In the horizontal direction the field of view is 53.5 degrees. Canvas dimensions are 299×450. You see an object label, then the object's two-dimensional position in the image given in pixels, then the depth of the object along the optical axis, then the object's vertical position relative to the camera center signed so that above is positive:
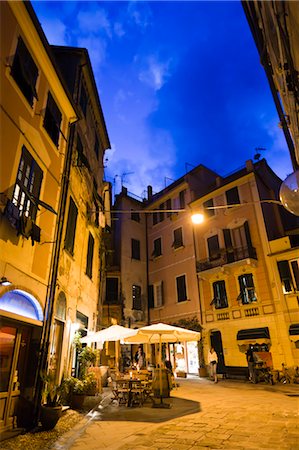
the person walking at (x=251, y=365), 16.19 -0.15
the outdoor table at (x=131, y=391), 10.00 -0.81
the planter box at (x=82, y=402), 8.95 -1.08
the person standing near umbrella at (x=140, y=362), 16.03 +0.16
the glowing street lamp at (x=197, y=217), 9.37 +4.19
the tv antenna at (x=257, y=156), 23.23 +14.62
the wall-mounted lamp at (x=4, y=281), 6.07 +1.64
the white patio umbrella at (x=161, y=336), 10.30 +1.02
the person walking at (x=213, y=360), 17.22 +0.16
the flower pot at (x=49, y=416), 6.74 -1.01
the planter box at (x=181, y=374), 20.06 -0.62
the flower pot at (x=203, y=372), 19.81 -0.53
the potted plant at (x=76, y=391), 8.94 -0.66
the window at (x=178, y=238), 25.47 +9.93
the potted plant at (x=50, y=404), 6.76 -0.79
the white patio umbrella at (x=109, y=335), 11.38 +1.08
